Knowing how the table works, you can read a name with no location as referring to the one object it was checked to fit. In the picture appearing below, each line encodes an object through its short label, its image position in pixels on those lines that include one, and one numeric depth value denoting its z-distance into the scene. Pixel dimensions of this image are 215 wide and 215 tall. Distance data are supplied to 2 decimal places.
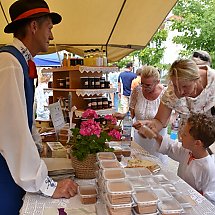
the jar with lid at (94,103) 3.04
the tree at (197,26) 6.53
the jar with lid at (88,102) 3.01
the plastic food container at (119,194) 0.93
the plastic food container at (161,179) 1.20
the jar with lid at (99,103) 3.10
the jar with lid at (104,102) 3.15
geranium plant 1.41
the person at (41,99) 4.49
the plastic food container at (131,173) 1.13
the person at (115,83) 9.26
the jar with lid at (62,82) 3.29
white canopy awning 3.11
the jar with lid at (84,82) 3.00
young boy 1.56
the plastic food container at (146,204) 0.94
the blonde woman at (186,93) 1.99
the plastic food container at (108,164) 1.17
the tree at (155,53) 8.73
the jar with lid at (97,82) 3.05
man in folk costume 1.10
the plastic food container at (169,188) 1.12
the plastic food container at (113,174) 1.05
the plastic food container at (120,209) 0.93
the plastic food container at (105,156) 1.27
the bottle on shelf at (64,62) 3.23
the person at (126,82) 7.90
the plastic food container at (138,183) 1.04
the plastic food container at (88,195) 1.19
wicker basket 1.44
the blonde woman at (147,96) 3.07
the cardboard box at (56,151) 1.75
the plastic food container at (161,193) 1.03
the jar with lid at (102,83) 3.11
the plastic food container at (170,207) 0.95
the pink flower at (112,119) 2.02
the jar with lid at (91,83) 3.02
